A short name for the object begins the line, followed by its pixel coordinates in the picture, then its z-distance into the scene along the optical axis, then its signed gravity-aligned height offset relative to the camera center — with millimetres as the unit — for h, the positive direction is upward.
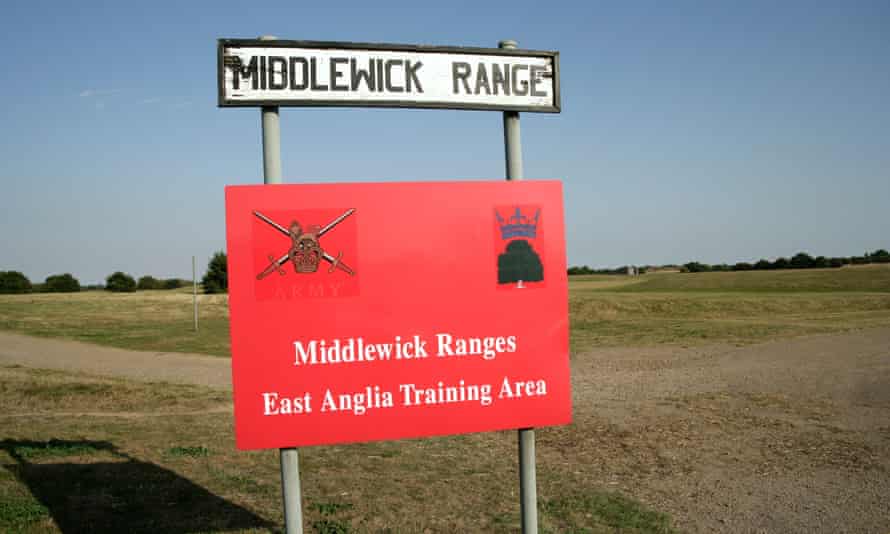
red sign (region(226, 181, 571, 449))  3949 -210
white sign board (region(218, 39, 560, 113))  4051 +1375
